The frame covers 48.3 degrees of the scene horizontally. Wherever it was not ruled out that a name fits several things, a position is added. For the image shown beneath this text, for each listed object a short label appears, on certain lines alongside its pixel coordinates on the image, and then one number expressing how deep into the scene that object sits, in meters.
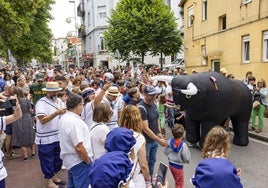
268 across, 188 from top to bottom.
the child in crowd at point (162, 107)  8.47
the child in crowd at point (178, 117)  8.92
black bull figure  6.51
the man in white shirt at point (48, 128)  4.58
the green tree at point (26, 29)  12.02
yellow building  13.67
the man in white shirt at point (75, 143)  3.56
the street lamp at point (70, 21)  23.92
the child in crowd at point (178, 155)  4.39
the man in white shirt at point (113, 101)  5.14
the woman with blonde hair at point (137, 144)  3.04
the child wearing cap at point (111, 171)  1.94
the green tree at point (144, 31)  22.98
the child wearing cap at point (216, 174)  2.12
